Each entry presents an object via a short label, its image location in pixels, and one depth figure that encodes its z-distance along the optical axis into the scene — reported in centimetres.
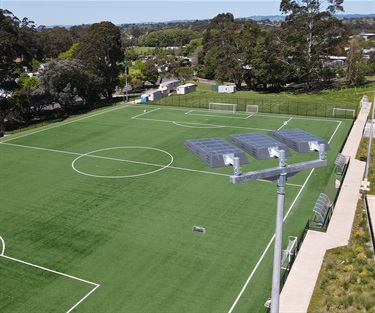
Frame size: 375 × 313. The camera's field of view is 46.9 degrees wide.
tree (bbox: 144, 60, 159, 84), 9500
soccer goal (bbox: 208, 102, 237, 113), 5972
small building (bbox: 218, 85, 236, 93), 7800
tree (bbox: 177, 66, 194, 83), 9356
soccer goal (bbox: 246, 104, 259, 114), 5769
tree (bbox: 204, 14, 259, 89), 8038
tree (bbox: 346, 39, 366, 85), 7888
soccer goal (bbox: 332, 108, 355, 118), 5509
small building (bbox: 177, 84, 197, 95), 7675
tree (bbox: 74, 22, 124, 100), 6850
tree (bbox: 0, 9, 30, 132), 5450
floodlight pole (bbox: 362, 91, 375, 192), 2958
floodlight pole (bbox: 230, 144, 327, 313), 930
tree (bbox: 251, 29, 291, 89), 7669
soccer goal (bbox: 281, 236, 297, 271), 2098
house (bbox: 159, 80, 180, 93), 7862
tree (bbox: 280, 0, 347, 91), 7250
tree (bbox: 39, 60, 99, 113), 6028
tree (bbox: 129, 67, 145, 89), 8562
